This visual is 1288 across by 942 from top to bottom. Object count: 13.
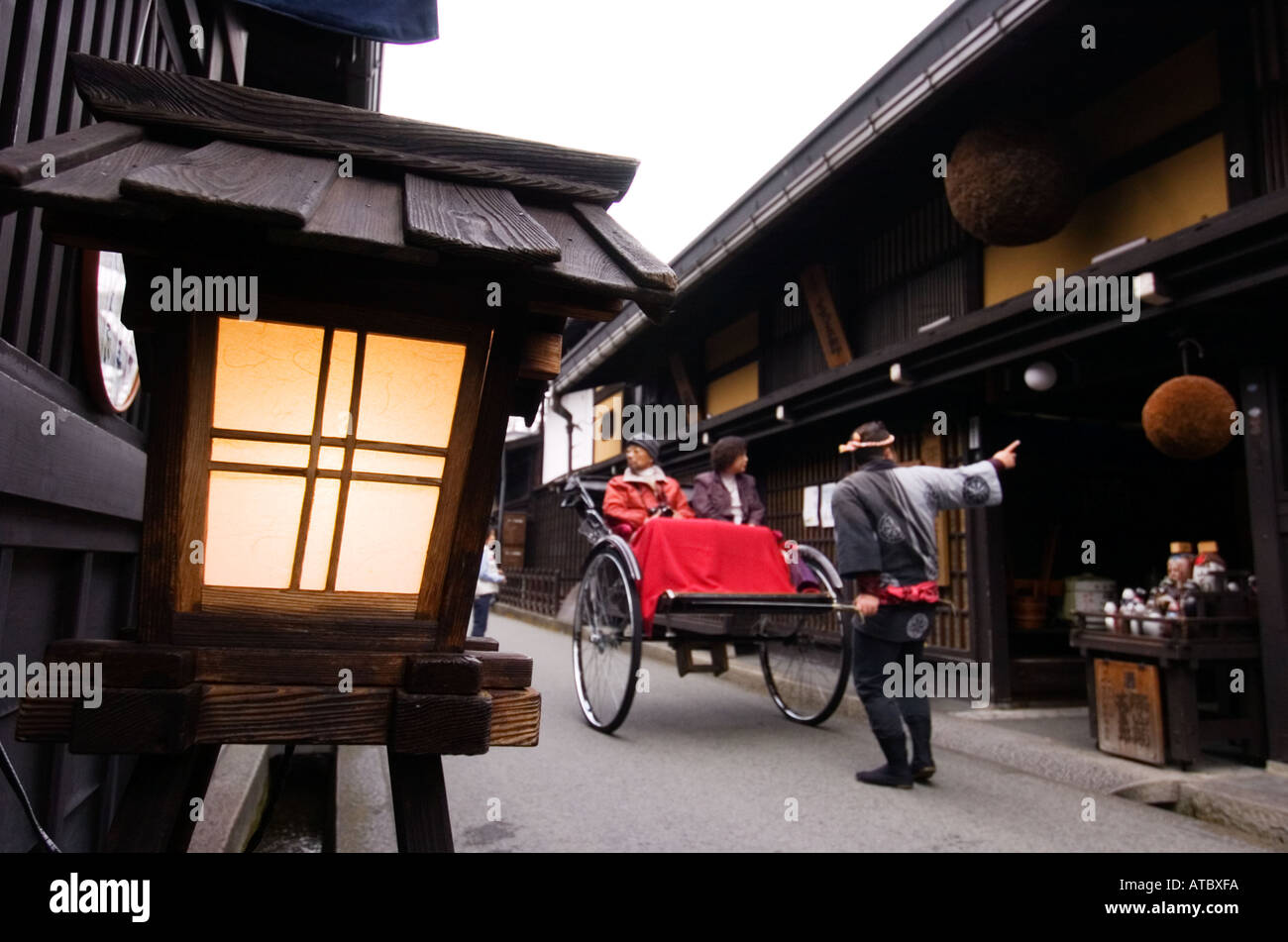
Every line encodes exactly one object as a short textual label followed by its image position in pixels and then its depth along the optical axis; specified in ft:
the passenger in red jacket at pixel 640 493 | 22.20
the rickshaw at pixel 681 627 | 18.95
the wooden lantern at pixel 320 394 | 4.61
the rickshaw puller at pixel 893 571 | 15.94
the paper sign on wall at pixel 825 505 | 30.91
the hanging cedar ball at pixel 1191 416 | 15.71
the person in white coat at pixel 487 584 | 33.24
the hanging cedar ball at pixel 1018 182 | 18.70
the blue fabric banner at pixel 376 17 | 10.69
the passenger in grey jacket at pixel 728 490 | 22.54
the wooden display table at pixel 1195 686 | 16.63
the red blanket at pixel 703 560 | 19.27
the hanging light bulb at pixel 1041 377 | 20.38
